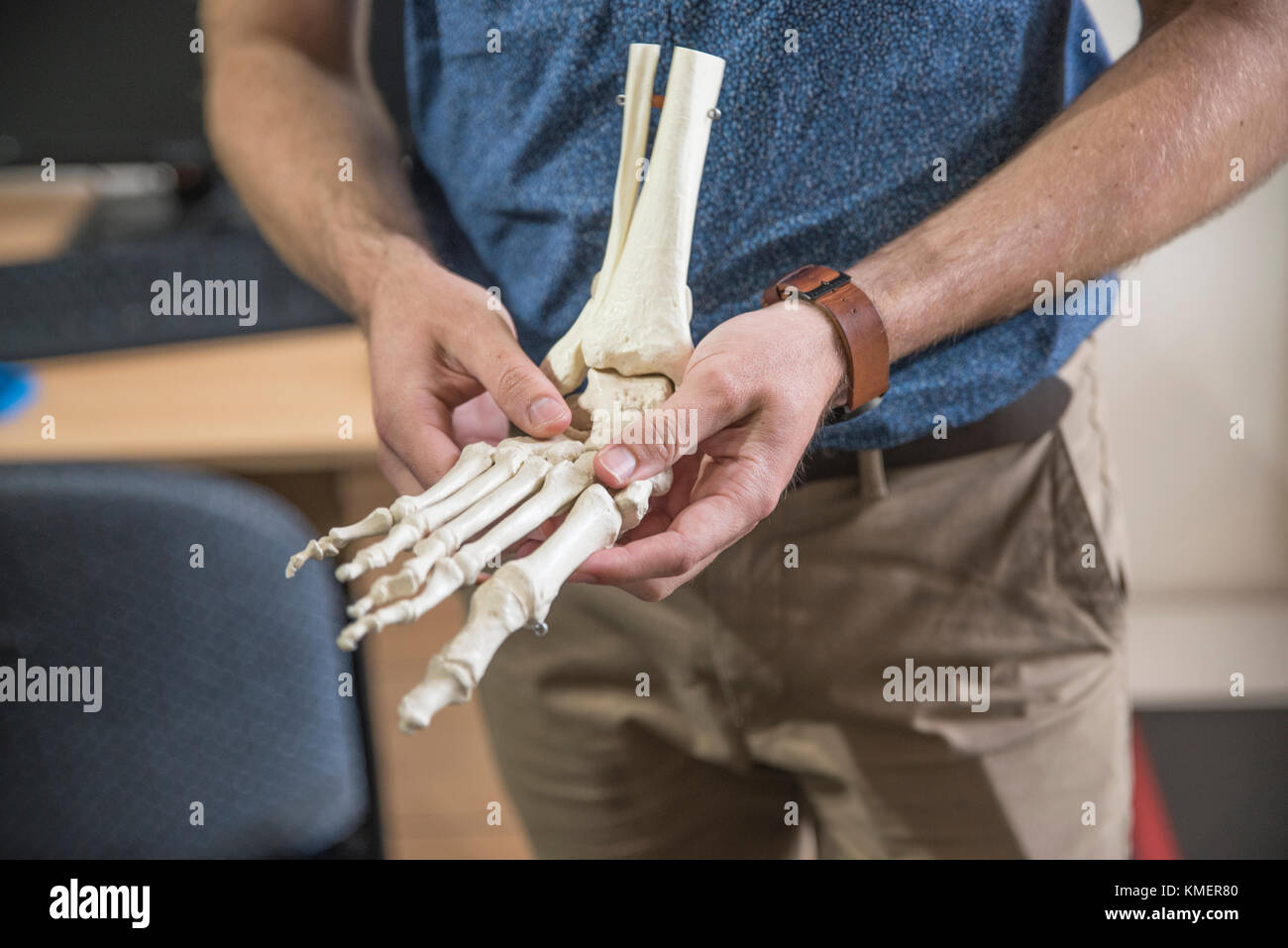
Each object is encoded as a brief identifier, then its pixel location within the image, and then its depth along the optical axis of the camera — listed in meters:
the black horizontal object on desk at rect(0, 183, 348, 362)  0.84
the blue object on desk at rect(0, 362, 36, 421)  0.80
